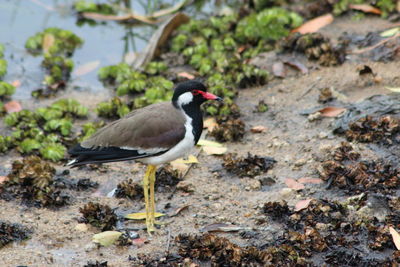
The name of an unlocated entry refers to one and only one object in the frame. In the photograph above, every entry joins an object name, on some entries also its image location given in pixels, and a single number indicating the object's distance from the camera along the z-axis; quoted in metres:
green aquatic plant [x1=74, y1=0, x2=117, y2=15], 21.92
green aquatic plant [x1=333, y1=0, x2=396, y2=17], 18.86
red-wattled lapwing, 11.75
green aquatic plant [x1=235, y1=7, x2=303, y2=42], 18.52
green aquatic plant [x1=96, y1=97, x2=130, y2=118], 16.30
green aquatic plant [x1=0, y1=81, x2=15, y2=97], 17.02
